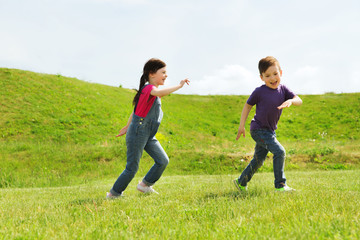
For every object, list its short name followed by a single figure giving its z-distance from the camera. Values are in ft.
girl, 16.39
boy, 16.37
